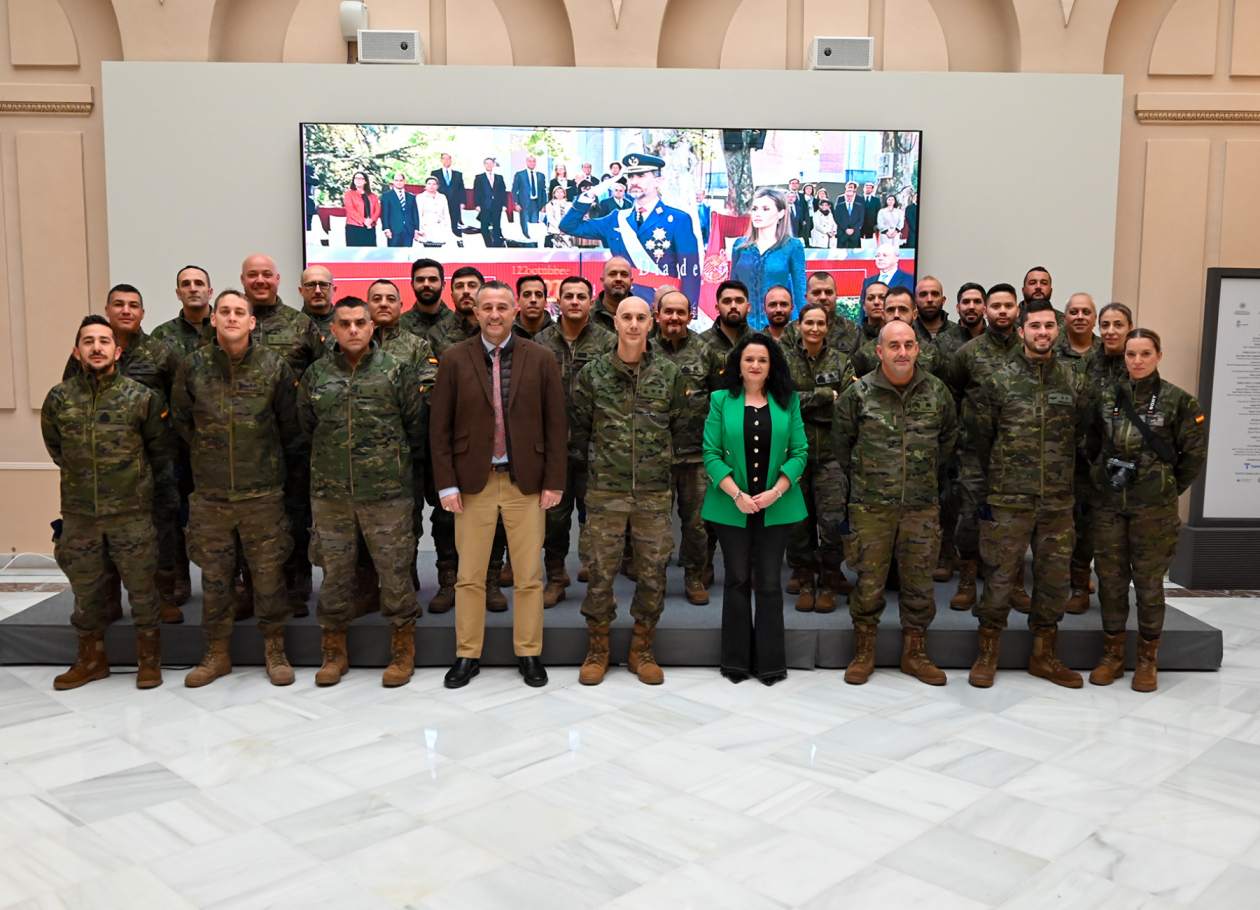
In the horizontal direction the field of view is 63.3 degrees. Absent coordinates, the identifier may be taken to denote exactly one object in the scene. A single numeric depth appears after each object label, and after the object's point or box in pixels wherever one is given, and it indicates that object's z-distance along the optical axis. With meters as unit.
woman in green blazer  4.70
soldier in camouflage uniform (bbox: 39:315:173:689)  4.64
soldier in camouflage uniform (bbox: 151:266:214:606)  5.41
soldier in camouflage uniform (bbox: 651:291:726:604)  5.37
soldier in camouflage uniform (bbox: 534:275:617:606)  5.43
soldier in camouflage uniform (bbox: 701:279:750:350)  5.63
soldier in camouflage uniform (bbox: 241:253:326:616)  5.22
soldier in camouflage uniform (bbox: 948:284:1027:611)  5.29
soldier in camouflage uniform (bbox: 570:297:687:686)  4.81
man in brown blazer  4.62
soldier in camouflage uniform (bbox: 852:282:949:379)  5.38
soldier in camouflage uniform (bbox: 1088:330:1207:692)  4.65
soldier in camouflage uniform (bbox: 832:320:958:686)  4.75
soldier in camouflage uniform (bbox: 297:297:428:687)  4.64
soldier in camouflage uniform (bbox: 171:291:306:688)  4.68
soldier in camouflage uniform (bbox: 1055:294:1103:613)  5.38
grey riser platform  5.08
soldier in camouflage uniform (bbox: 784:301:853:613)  5.42
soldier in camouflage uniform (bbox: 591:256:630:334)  5.82
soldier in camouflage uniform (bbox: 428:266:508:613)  5.35
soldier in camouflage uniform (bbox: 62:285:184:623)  5.08
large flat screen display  7.10
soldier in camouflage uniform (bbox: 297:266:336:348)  5.68
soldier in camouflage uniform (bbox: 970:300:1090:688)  4.75
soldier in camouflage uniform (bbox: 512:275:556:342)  5.56
